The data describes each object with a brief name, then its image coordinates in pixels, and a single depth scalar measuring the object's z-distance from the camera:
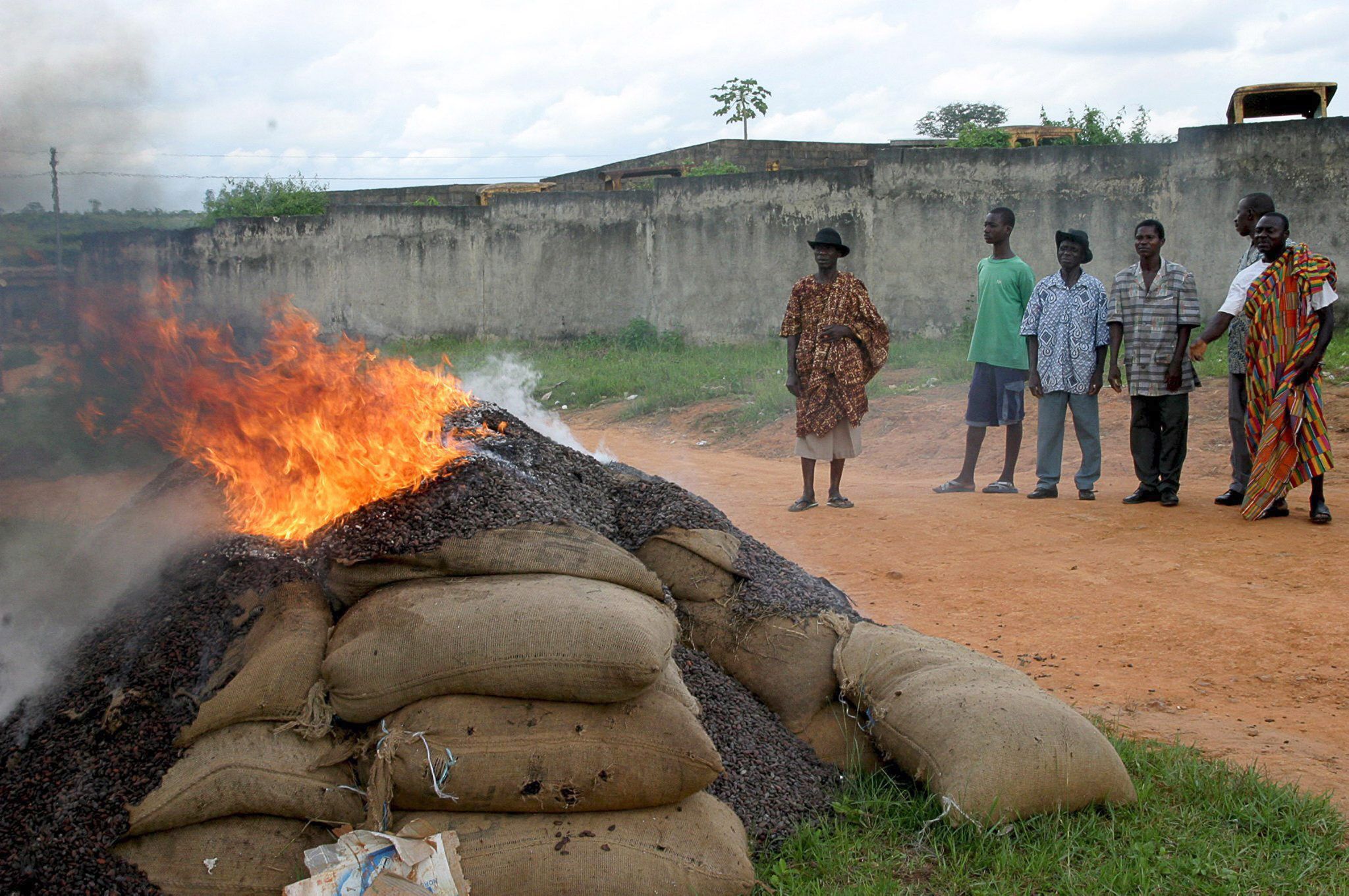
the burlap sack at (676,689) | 2.93
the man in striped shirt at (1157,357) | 7.05
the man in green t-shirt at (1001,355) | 7.98
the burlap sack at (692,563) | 3.71
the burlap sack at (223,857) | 2.61
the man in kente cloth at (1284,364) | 6.23
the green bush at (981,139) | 17.09
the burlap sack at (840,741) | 3.40
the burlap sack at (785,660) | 3.52
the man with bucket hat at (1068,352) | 7.50
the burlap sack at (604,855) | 2.60
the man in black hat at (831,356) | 7.13
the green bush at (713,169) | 19.48
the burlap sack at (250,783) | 2.62
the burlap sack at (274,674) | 2.78
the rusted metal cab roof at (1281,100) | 14.05
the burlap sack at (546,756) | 2.68
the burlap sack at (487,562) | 3.04
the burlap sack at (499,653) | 2.73
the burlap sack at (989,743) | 2.97
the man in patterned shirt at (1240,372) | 6.79
